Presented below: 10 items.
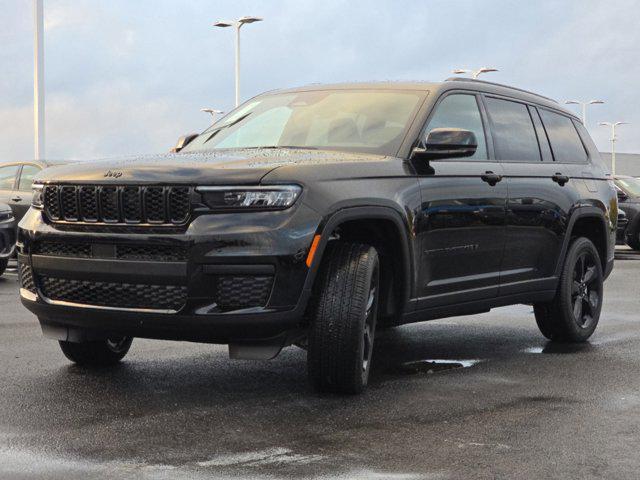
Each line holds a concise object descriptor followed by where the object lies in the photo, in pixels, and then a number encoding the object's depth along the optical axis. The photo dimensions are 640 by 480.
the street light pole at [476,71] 49.44
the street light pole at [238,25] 38.72
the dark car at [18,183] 15.61
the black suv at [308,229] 5.40
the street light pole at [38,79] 28.55
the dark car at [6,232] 13.35
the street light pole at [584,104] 74.81
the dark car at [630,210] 22.62
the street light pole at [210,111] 68.81
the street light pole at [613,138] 85.19
